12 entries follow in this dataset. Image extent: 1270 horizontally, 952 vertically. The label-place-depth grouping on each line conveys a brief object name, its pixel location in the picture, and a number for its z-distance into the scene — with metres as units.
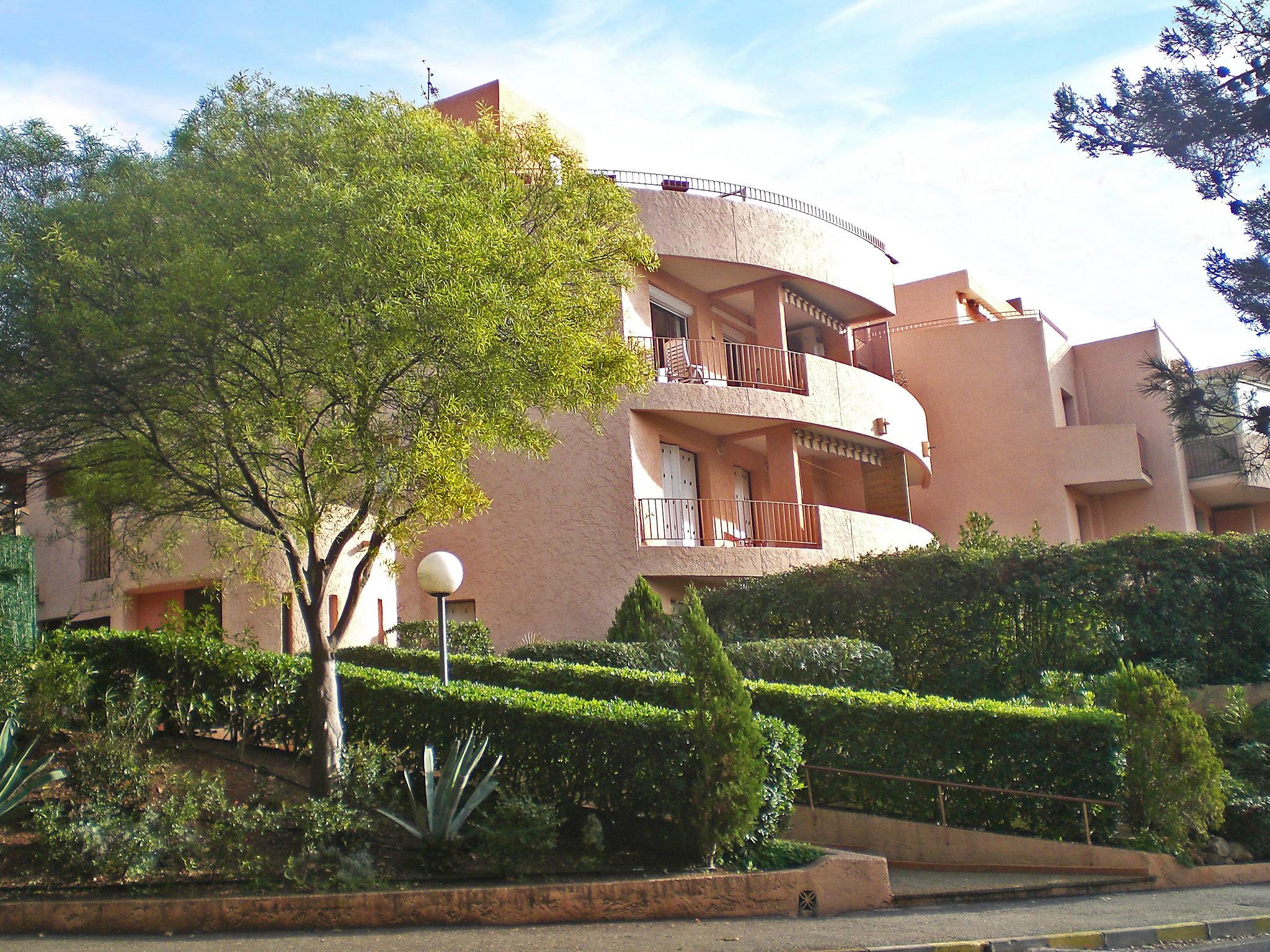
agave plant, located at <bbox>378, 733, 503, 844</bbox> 9.80
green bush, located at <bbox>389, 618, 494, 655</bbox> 19.25
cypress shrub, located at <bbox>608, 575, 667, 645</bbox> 18.80
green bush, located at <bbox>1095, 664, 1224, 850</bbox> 11.57
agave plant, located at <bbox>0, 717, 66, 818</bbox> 9.71
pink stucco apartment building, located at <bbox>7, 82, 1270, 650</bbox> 20.86
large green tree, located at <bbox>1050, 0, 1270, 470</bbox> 11.62
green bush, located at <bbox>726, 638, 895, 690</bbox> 15.66
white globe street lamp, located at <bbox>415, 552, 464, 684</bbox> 12.62
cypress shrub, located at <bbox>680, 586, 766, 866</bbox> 9.53
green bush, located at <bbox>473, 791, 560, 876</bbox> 9.69
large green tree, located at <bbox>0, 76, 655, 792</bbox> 10.02
